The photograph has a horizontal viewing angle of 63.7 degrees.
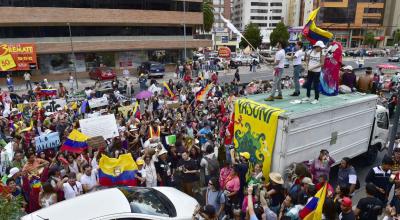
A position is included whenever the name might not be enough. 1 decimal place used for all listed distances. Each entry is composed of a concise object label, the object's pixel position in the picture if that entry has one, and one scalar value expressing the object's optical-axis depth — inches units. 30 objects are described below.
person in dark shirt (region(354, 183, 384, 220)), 215.0
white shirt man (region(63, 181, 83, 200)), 271.1
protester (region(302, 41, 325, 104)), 348.2
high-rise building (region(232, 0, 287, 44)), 4040.4
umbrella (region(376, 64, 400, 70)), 863.9
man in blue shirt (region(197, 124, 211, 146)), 409.4
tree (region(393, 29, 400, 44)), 3257.9
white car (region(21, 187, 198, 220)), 211.0
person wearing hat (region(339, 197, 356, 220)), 202.5
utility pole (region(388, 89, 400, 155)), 337.7
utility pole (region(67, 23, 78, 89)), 1277.8
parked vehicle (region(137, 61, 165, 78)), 1344.7
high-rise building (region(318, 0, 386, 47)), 3341.5
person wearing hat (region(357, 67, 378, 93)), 458.6
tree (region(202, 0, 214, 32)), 2628.0
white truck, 296.8
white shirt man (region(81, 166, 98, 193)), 292.8
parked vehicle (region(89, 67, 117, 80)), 1290.6
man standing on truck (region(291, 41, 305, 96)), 357.4
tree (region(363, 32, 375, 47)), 3159.5
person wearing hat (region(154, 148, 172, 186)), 319.0
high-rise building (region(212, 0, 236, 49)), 2800.2
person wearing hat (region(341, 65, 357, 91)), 425.4
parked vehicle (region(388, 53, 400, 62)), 1926.4
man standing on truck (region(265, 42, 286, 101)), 358.6
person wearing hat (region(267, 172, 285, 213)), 252.4
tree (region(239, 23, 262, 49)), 2600.9
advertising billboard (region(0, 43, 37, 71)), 1021.2
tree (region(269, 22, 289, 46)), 2817.7
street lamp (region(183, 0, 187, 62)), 1549.5
